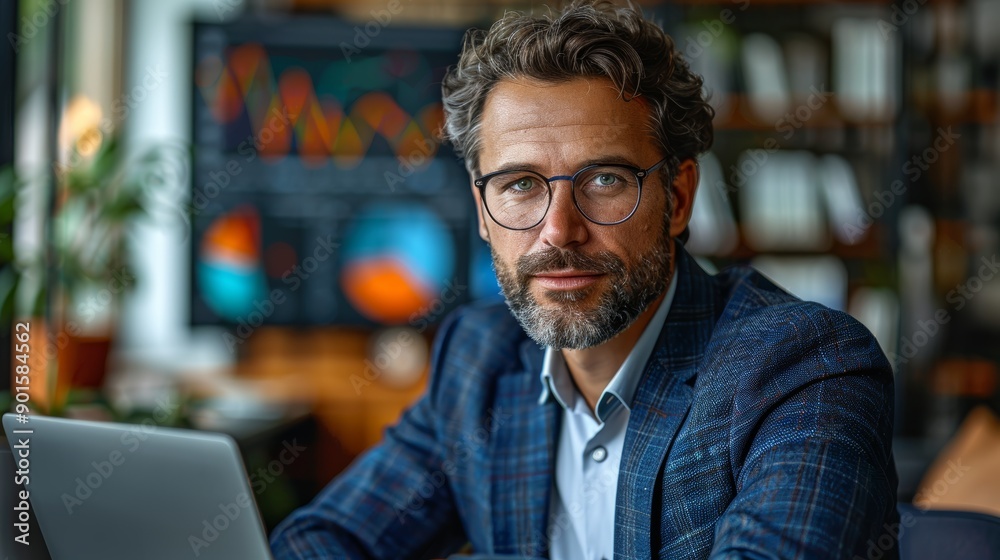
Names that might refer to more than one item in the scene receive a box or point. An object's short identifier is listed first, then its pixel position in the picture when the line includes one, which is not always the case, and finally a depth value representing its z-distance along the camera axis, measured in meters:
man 1.07
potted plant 2.52
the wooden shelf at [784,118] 3.27
